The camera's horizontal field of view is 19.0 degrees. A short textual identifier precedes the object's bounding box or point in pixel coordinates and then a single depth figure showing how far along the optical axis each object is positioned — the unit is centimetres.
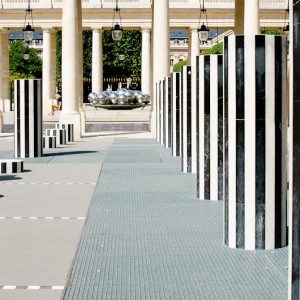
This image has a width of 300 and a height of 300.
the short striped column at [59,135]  3781
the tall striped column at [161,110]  3656
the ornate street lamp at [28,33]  4531
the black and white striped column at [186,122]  2359
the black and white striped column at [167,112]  3397
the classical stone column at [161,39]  4056
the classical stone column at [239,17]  4214
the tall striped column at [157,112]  3978
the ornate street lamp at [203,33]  4715
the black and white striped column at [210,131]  1738
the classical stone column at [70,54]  3975
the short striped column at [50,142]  3570
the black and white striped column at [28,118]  2892
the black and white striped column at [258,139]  1239
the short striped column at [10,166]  2412
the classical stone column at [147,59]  7694
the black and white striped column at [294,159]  804
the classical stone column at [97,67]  7912
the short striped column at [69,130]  3927
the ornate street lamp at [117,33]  4619
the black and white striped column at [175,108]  2875
